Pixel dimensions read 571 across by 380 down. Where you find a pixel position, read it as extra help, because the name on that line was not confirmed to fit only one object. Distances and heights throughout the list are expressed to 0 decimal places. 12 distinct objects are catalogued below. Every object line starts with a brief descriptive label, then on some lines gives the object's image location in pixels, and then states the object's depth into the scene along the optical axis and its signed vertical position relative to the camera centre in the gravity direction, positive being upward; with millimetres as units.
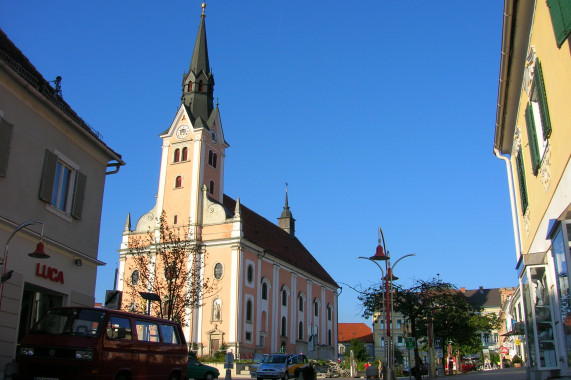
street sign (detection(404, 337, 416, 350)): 26906 +186
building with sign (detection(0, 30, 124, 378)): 13953 +4061
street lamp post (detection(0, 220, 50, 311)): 12016 +1907
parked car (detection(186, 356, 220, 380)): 23641 -1122
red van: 10266 -82
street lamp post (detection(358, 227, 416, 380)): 20353 +3112
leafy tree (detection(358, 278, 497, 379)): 37375 +2671
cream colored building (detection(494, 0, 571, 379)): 9109 +3831
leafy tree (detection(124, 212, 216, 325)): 27442 +3430
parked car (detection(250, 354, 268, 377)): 31148 -1247
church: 48625 +9116
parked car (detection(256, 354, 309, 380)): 27312 -1030
